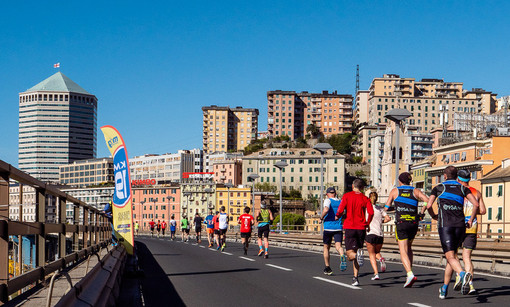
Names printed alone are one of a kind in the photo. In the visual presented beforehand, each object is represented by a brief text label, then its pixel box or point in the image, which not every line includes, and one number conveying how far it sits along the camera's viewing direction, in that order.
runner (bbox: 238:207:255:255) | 25.00
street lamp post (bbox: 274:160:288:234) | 48.37
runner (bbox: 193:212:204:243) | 38.60
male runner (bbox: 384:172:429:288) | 12.30
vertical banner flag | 14.87
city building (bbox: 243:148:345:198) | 184.38
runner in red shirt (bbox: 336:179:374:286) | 13.66
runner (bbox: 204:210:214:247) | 33.84
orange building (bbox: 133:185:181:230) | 183.25
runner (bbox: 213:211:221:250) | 30.20
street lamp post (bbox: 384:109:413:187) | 27.67
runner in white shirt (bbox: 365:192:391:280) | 14.43
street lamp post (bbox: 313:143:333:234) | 38.78
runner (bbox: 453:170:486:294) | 11.13
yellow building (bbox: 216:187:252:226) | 175.88
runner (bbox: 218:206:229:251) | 29.22
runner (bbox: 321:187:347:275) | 16.22
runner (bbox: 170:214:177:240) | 49.25
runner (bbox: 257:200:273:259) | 23.23
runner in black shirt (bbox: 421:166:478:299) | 11.01
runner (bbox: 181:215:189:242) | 44.06
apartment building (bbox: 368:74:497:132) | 131.38
